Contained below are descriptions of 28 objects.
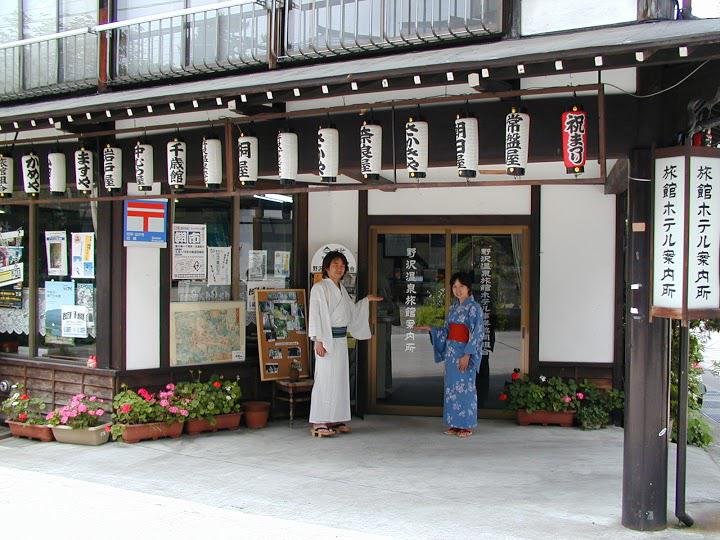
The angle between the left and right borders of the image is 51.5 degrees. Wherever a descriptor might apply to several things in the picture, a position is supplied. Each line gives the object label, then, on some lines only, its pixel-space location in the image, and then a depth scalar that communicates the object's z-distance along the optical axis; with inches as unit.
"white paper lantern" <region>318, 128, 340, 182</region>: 283.6
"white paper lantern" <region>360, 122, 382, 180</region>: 273.7
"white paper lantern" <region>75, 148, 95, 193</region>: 348.8
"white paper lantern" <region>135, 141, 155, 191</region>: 332.5
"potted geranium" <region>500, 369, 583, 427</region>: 388.2
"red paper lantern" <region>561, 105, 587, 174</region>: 238.1
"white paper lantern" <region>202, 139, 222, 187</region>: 312.0
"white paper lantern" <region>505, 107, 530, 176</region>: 247.4
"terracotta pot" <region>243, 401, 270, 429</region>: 387.5
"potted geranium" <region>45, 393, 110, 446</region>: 352.8
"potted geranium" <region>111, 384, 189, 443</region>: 352.8
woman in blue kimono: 366.6
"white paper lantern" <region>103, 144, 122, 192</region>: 343.6
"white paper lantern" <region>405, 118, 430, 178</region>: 267.7
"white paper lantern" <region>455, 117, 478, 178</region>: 257.0
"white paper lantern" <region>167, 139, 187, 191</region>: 321.1
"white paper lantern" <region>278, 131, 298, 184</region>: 293.9
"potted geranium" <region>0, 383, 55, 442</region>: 366.0
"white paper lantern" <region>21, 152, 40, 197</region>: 369.4
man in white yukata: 368.2
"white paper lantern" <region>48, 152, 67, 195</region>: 361.4
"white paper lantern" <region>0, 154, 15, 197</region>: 374.0
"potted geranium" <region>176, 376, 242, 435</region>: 366.3
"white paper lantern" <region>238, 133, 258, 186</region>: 300.8
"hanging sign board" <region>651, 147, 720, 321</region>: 223.9
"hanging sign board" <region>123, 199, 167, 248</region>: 363.6
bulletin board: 394.6
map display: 375.9
